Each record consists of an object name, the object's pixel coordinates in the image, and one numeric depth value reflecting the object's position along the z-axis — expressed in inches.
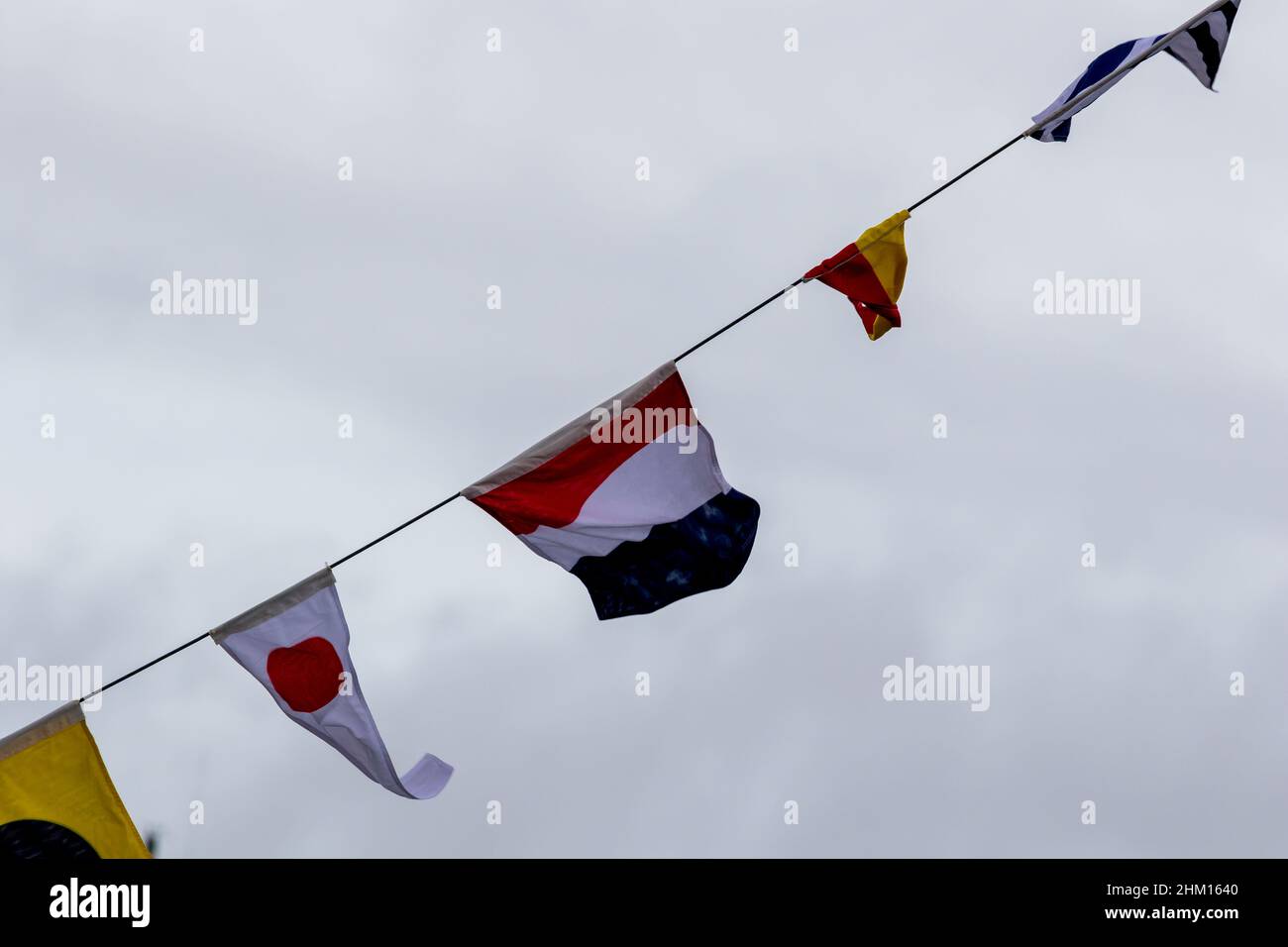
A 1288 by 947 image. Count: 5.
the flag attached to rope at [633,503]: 691.4
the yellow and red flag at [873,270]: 692.7
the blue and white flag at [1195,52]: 712.4
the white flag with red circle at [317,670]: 672.4
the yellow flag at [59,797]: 679.7
